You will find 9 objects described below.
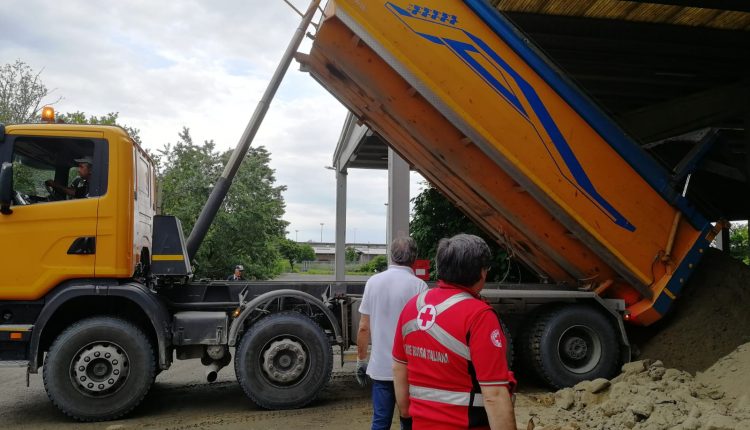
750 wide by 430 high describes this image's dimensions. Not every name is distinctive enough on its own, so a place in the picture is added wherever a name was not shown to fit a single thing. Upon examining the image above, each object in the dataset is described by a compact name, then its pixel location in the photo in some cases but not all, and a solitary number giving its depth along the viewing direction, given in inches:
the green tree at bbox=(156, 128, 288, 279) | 709.3
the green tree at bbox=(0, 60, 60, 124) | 679.1
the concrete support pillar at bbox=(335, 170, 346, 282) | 758.5
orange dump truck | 219.6
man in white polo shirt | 145.5
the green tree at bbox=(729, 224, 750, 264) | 773.5
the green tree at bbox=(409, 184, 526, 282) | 470.0
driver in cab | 225.3
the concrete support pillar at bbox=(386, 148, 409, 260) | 458.3
